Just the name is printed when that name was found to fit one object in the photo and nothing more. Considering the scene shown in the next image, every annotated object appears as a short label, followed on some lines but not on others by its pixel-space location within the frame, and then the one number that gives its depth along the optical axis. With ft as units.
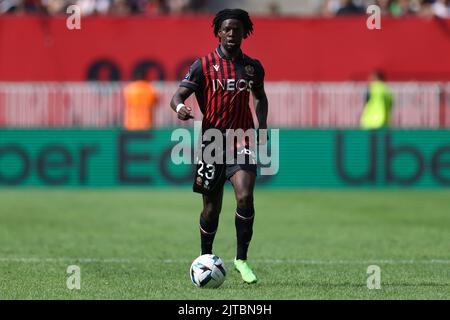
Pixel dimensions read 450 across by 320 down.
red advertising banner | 90.68
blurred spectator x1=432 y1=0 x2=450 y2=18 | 93.45
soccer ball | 33.24
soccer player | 34.66
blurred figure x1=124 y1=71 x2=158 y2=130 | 83.46
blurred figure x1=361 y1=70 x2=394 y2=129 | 82.68
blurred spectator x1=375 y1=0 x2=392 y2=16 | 92.79
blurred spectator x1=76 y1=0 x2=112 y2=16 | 94.07
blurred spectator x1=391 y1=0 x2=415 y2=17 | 94.37
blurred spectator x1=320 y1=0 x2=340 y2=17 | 94.99
